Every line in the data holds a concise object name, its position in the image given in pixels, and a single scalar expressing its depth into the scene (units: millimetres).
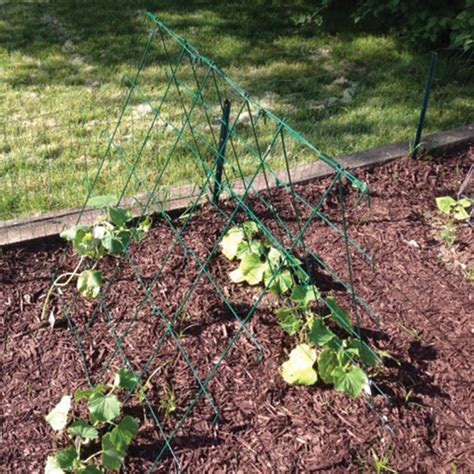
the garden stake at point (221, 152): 3416
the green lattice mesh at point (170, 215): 2939
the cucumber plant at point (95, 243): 3016
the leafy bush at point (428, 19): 5414
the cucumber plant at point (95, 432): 2441
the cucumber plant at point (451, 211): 3926
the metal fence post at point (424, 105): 4147
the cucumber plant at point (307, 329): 2766
